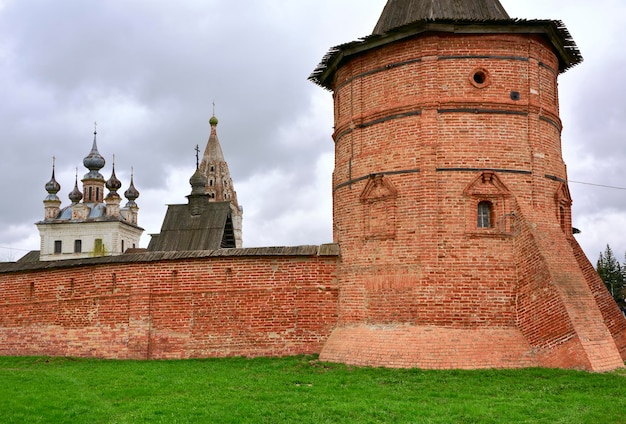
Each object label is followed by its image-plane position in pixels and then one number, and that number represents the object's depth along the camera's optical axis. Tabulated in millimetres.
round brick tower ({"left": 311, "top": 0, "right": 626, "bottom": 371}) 11305
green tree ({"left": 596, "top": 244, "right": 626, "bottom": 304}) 56656
